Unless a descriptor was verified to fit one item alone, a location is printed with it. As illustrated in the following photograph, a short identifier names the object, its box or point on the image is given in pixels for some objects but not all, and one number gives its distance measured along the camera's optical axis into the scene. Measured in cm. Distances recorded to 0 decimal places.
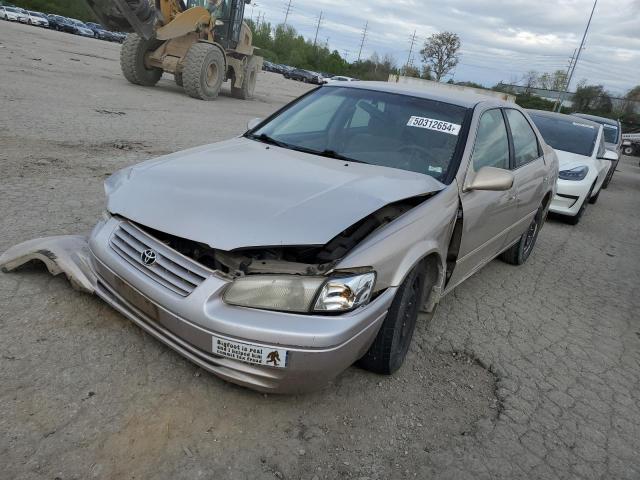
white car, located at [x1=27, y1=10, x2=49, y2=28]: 4478
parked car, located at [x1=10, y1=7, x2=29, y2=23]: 4422
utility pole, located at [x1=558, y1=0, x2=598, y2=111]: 3865
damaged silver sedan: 218
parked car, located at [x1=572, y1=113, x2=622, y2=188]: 1225
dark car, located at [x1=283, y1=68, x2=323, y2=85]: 5202
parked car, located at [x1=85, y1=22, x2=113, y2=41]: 4969
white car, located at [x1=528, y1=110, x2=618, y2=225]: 721
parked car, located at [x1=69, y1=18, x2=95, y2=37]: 4766
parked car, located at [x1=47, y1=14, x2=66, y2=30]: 4691
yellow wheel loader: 1225
